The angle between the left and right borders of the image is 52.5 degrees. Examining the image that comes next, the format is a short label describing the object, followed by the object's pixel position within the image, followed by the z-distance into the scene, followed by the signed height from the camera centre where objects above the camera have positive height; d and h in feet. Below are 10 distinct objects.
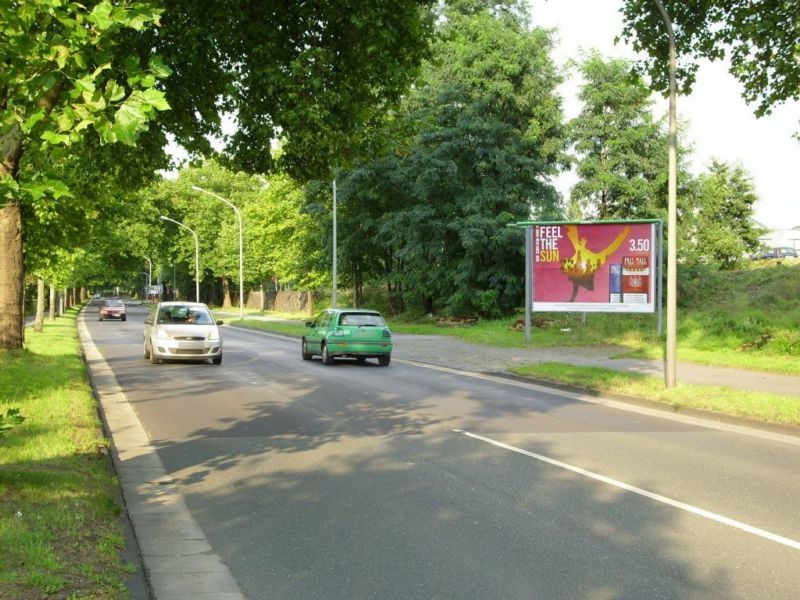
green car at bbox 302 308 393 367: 68.64 -3.52
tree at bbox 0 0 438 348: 35.35 +10.58
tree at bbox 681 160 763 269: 156.35 +16.47
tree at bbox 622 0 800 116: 50.47 +16.85
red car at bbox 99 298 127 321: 172.24 -3.08
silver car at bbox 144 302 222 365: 65.72 -3.49
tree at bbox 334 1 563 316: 121.39 +19.86
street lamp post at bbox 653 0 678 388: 44.73 +2.61
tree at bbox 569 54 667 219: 137.59 +26.22
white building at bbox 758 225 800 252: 328.90 +24.01
